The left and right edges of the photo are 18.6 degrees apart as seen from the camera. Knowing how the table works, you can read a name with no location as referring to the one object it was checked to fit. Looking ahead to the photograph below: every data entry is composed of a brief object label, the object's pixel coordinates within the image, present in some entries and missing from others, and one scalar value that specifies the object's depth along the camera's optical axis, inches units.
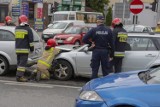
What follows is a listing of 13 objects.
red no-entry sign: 800.2
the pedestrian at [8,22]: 694.2
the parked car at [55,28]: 1424.3
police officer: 432.1
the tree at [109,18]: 3140.8
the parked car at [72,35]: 1156.9
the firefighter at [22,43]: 481.4
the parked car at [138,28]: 1515.6
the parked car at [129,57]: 468.8
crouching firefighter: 495.3
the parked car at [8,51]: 510.8
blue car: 224.6
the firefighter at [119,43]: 467.6
